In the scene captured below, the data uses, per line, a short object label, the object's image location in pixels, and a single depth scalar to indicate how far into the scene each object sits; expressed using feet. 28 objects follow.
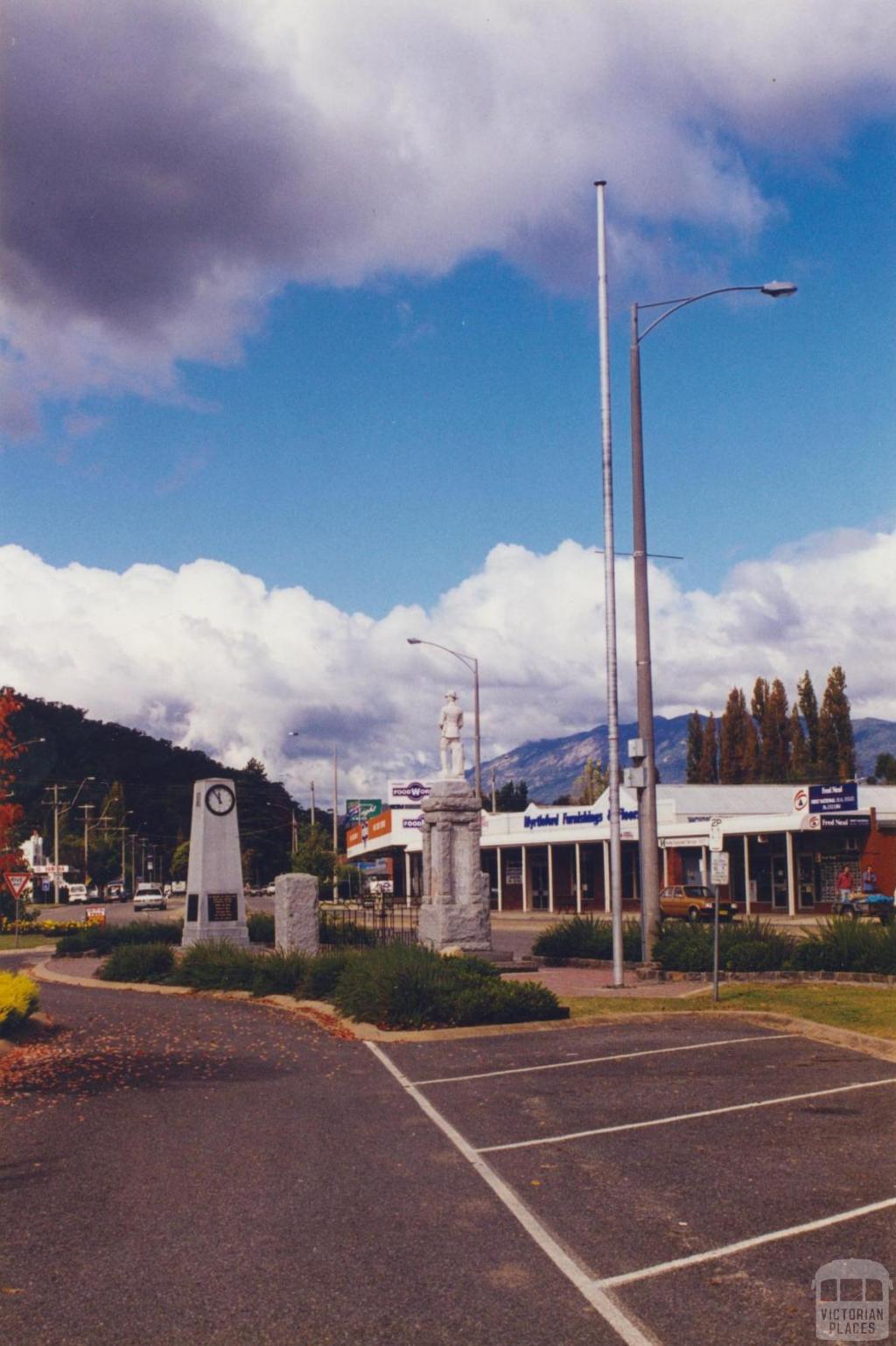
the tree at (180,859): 358.64
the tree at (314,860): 215.51
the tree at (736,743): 297.94
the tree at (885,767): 344.82
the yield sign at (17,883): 106.11
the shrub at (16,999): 51.19
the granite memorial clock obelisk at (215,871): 94.07
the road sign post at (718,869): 59.16
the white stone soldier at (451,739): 91.61
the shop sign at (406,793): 285.23
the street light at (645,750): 75.31
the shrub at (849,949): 66.90
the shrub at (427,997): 51.31
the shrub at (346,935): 97.97
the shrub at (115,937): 107.96
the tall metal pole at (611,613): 68.28
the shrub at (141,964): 80.02
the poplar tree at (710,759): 306.55
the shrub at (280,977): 66.95
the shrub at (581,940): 84.28
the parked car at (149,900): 238.68
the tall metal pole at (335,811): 241.82
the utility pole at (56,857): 281.13
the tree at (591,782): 298.97
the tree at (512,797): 527.56
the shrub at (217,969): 71.51
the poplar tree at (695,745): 312.71
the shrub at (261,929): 109.29
